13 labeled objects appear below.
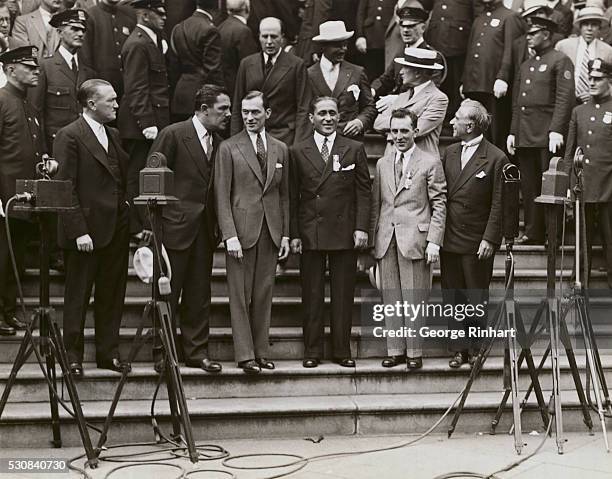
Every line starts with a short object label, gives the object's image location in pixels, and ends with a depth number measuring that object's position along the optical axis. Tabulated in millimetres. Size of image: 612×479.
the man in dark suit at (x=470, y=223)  14312
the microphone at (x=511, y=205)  12641
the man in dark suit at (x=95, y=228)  13391
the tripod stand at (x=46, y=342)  11430
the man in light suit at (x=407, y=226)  14320
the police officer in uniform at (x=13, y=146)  14148
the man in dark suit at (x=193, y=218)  13914
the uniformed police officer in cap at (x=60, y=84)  15414
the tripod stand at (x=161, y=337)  11461
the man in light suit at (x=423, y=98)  15133
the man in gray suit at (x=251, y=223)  13945
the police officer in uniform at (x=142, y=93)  15945
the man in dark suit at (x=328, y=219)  14328
